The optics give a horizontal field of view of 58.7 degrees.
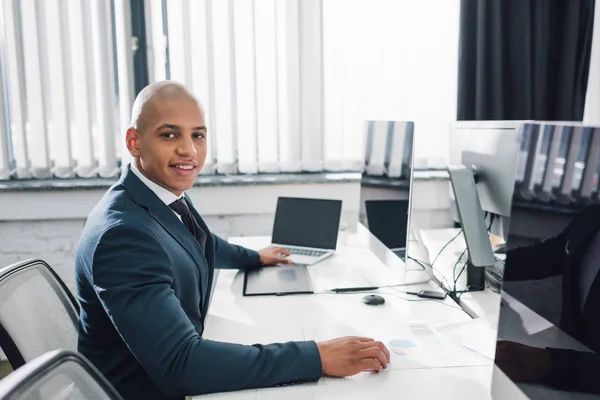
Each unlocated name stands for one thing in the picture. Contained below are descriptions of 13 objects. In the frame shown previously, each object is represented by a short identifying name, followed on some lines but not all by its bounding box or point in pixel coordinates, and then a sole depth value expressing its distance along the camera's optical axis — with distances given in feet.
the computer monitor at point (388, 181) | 4.90
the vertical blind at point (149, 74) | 8.55
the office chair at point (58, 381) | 1.86
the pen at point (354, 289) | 5.30
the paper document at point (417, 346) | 3.68
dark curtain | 8.73
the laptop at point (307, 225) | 6.68
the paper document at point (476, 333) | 3.90
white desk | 3.32
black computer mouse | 4.90
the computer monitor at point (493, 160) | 4.69
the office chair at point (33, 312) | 3.42
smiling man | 3.29
